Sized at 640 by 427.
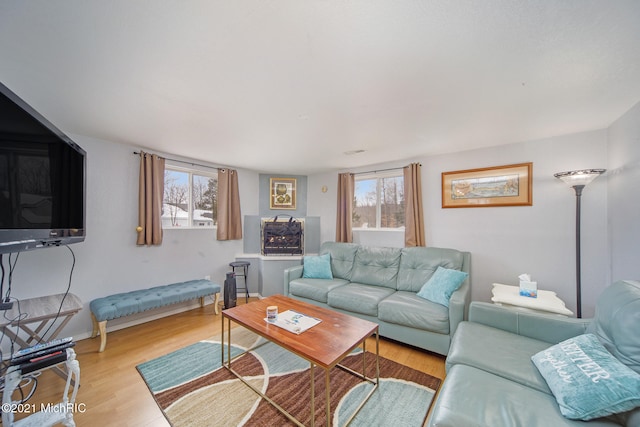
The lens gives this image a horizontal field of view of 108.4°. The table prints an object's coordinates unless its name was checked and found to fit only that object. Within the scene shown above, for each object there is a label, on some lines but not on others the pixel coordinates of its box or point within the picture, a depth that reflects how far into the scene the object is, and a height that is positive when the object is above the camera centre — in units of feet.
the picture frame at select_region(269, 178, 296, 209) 15.05 +1.39
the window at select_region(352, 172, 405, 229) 12.44 +0.67
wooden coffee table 4.97 -3.04
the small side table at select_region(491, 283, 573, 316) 6.58 -2.73
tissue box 7.45 -2.50
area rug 5.24 -4.63
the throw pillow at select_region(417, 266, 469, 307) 8.01 -2.60
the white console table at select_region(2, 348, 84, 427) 4.16 -3.87
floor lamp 7.18 +0.97
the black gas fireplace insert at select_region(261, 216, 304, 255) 13.67 -1.35
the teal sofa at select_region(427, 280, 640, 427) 3.45 -3.05
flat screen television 3.94 +0.74
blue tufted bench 7.90 -3.27
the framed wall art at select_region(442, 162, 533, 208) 9.12 +1.13
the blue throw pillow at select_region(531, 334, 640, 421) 3.22 -2.60
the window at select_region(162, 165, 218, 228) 11.68 +0.88
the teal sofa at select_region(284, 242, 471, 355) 7.48 -3.20
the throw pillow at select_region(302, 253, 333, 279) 11.57 -2.72
